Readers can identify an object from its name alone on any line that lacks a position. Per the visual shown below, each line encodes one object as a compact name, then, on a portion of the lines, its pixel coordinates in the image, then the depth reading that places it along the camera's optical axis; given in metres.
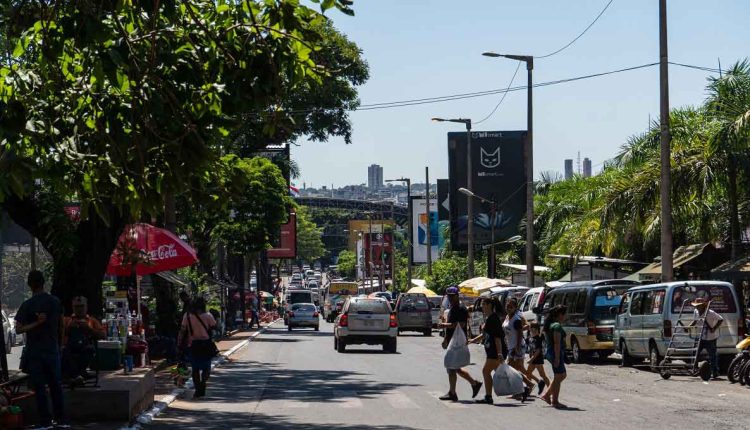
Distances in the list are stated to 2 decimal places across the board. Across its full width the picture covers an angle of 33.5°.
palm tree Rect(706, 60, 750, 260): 31.54
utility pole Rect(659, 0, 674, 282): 31.06
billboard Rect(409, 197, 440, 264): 122.76
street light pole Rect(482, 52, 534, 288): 43.47
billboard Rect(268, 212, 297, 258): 94.38
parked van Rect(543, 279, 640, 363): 32.09
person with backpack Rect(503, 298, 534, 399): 20.98
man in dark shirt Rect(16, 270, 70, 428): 14.75
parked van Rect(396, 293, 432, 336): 54.81
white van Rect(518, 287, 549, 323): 37.66
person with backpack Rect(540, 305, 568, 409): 19.12
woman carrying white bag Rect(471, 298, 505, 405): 19.69
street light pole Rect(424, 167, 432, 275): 82.19
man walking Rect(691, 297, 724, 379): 25.25
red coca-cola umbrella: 25.98
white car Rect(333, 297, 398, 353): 38.28
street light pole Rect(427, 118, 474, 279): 60.53
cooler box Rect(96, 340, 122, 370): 20.34
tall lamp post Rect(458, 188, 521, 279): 58.57
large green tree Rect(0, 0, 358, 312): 12.52
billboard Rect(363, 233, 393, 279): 166.50
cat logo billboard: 82.94
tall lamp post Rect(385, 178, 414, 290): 90.66
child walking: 20.49
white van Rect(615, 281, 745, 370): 26.78
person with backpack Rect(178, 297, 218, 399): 21.70
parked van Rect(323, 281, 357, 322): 93.94
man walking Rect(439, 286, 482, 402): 20.23
